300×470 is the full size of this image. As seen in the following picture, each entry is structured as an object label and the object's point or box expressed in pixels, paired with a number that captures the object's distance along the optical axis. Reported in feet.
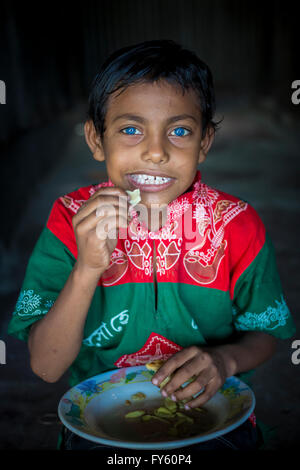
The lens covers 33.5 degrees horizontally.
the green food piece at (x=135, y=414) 4.41
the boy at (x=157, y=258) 4.72
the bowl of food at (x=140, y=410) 4.13
